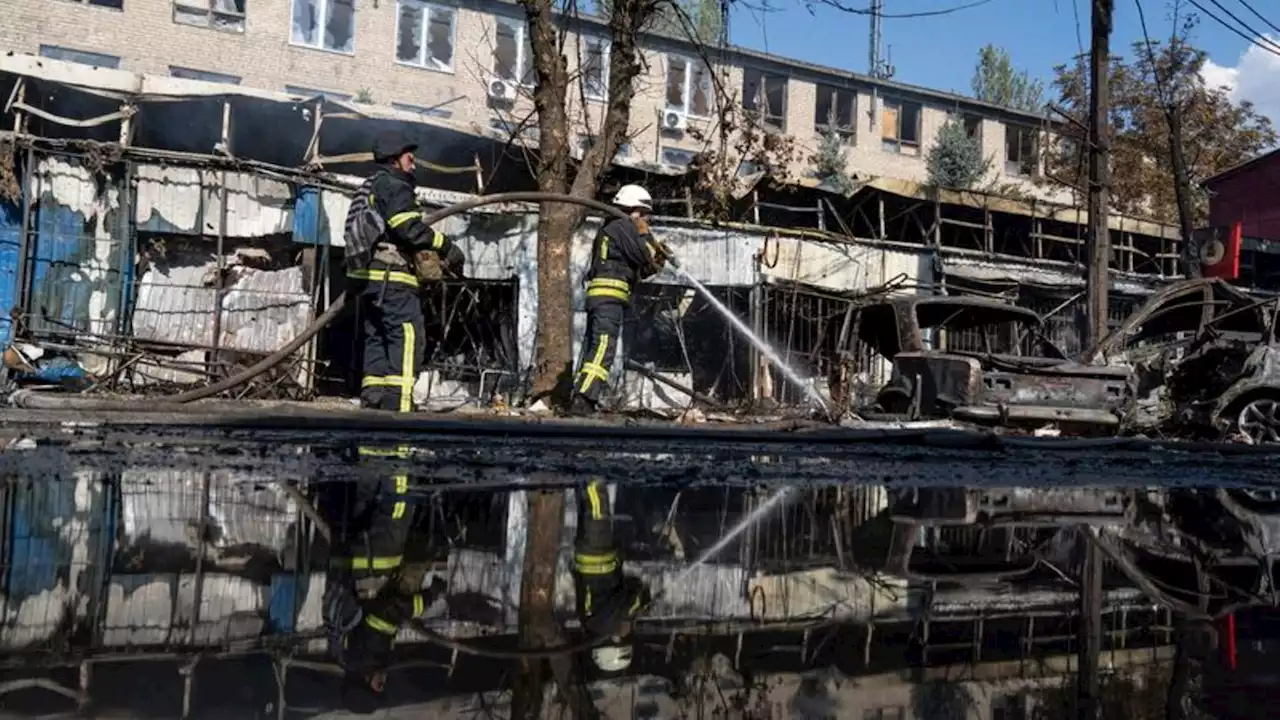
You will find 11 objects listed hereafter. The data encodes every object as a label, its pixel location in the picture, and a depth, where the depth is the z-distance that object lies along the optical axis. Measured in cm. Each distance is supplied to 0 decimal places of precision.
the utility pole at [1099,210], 1536
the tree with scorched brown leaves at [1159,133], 3055
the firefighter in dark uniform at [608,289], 863
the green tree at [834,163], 1803
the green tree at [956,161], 2761
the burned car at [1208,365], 1042
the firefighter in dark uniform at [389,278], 784
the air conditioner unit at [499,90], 2308
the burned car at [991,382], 980
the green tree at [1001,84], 4672
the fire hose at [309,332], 770
